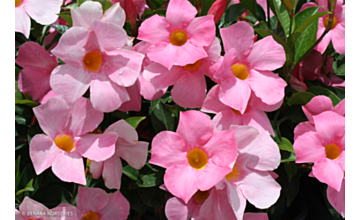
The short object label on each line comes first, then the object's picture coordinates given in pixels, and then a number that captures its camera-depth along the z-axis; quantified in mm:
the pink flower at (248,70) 504
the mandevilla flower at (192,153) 473
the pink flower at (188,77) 514
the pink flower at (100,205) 559
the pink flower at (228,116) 527
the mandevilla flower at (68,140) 481
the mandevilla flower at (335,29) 664
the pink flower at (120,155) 514
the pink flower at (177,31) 503
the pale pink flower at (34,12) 540
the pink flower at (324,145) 520
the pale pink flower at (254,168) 495
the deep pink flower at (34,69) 549
